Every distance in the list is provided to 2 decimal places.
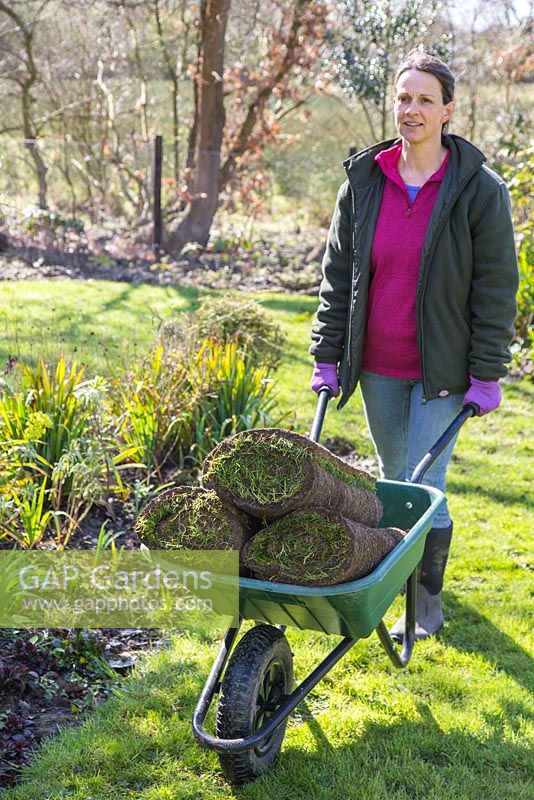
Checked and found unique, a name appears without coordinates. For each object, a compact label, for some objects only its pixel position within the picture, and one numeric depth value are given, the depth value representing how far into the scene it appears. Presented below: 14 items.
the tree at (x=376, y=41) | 11.25
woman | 2.78
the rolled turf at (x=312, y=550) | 2.10
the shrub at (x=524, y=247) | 6.64
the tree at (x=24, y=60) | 11.87
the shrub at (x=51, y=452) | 3.44
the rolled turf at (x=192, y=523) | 2.21
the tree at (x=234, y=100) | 10.85
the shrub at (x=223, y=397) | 4.39
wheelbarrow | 2.11
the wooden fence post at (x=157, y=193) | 10.46
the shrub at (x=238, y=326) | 5.15
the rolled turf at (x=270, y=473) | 2.20
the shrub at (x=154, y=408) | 4.23
